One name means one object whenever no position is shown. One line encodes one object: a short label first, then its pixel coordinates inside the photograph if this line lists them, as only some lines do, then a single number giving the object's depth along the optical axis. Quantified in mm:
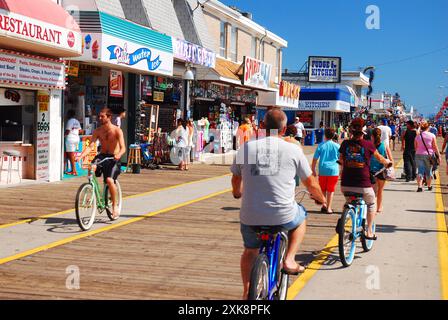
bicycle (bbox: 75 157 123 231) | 9445
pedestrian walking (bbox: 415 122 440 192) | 16172
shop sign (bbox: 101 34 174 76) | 16906
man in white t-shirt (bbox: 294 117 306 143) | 29197
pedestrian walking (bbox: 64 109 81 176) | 17203
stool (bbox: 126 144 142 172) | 19906
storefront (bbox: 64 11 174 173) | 16609
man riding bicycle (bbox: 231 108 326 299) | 4984
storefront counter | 15320
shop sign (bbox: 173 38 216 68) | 21938
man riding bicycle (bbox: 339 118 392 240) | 8125
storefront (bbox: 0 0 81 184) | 13516
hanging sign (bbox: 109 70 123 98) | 19766
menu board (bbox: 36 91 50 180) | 15727
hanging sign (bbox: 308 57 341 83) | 64812
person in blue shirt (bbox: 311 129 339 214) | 12039
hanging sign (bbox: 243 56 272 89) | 28984
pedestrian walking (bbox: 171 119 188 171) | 20953
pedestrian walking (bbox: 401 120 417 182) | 18953
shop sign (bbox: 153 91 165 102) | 22803
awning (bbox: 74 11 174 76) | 16516
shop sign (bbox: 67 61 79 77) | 17516
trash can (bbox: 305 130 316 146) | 45812
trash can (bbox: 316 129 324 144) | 46497
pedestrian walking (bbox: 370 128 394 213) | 10698
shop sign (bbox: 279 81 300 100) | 37031
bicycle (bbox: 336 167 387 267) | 7590
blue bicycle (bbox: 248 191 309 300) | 4629
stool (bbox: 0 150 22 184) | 14789
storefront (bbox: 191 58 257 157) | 26250
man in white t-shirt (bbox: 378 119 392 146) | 15890
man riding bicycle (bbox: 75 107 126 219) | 10141
